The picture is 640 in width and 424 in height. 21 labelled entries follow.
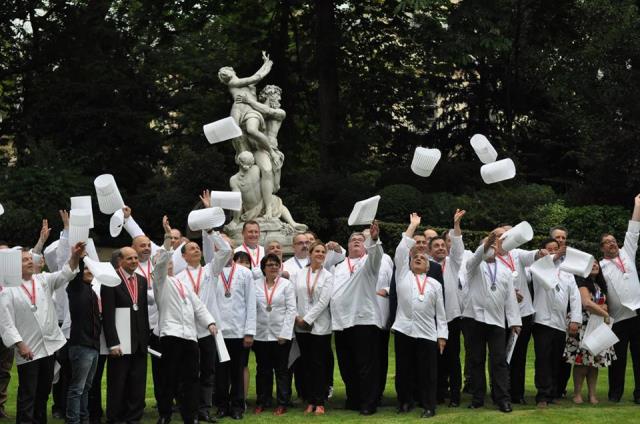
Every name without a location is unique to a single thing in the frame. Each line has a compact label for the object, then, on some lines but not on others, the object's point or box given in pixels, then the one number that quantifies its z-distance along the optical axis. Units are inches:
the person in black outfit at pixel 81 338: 427.2
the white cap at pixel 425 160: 520.7
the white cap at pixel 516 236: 464.4
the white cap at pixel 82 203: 457.4
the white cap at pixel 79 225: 428.1
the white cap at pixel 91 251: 460.6
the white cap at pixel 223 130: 542.3
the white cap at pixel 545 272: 492.4
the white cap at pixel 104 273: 409.2
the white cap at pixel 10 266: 406.9
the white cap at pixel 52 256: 506.0
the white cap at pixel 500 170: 524.7
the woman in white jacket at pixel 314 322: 493.7
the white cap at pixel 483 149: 534.3
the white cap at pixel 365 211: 474.0
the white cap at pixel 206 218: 468.8
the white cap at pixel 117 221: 481.4
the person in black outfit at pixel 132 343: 430.9
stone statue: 918.4
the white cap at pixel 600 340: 498.9
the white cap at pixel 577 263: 479.5
